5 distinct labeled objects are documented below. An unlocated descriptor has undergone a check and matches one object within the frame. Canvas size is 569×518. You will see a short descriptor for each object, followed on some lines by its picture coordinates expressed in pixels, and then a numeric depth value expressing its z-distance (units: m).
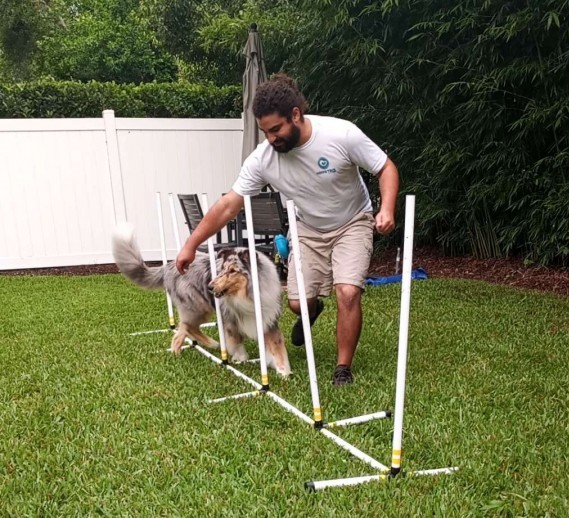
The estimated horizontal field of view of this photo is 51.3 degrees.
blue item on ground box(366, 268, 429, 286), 6.21
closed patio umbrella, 6.51
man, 2.92
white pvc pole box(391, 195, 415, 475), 1.95
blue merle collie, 3.40
